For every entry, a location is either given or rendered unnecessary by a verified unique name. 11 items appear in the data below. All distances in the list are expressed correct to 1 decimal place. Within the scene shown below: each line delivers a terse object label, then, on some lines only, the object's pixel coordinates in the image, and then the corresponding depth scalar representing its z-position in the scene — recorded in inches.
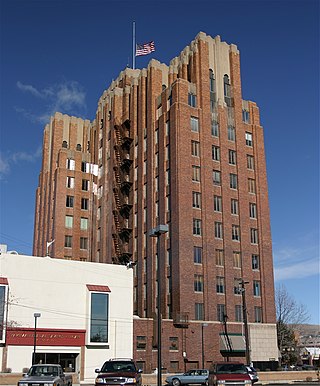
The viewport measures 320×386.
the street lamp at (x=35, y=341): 1717.5
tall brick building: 2551.7
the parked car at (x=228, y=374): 949.2
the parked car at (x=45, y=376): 996.6
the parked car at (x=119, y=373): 893.8
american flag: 2920.8
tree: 3624.0
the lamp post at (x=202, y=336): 2452.8
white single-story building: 1998.0
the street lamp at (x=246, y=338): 2190.0
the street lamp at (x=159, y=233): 1024.1
